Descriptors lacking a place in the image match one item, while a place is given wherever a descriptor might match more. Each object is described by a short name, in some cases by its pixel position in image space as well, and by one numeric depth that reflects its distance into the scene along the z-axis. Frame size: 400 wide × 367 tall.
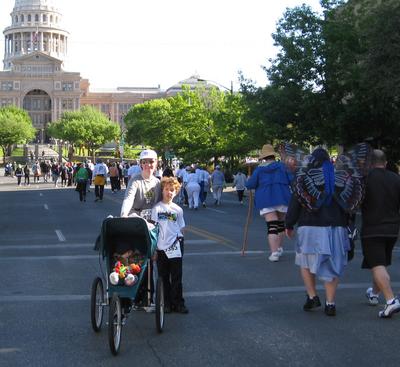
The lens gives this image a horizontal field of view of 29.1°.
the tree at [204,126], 47.84
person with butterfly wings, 7.61
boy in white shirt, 7.50
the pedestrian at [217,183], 29.69
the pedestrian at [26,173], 53.70
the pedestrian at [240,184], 30.95
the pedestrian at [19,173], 54.57
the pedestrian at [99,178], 30.45
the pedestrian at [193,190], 26.28
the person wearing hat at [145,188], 7.54
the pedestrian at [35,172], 59.15
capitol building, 166.88
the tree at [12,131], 107.38
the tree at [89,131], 115.00
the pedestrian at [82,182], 31.17
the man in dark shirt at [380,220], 7.71
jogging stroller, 6.74
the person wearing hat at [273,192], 11.89
